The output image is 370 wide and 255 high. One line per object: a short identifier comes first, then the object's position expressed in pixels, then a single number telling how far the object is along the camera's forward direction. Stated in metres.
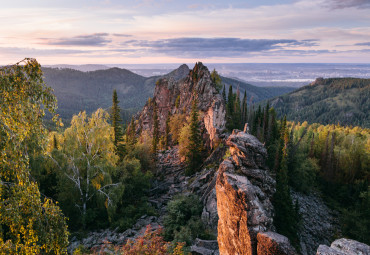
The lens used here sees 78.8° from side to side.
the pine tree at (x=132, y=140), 43.42
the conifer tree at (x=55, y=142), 29.60
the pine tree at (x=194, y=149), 41.69
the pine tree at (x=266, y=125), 67.31
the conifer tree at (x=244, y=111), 72.24
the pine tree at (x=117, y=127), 38.81
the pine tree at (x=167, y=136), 61.75
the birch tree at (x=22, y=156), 5.84
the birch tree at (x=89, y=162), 25.86
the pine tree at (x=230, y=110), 49.48
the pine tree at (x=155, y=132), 50.69
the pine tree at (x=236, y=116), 60.69
